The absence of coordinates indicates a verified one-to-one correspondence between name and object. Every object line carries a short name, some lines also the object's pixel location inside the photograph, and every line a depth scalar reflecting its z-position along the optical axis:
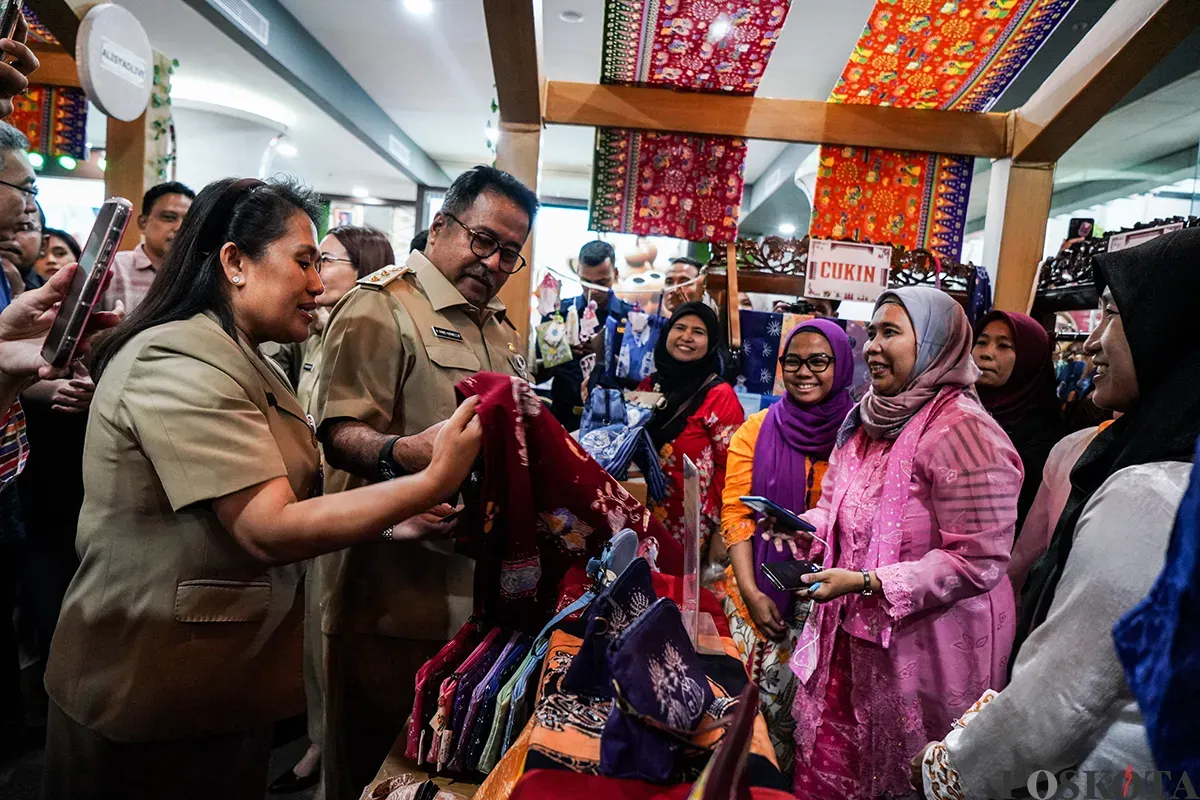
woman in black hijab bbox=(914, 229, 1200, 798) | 0.86
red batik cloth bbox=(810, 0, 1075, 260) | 2.98
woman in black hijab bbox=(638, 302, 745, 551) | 2.80
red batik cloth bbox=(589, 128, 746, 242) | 3.59
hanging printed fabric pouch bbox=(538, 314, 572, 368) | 3.63
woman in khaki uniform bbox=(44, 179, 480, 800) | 1.09
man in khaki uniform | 1.59
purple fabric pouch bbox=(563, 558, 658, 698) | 0.96
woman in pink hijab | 1.64
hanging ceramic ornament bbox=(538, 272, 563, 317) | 3.74
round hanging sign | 2.81
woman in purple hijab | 2.18
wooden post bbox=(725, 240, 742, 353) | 3.30
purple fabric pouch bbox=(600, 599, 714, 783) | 0.77
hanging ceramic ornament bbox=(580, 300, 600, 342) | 3.68
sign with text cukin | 3.38
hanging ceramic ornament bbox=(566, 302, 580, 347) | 3.68
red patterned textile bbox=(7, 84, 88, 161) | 4.09
